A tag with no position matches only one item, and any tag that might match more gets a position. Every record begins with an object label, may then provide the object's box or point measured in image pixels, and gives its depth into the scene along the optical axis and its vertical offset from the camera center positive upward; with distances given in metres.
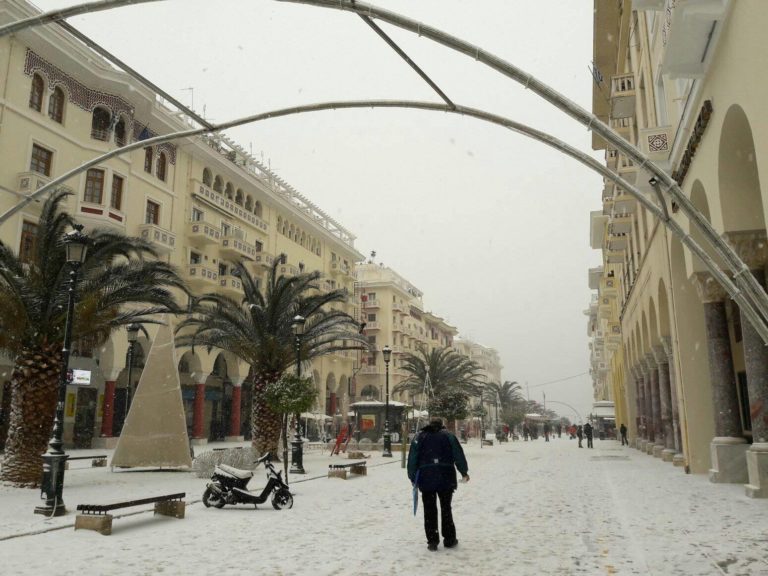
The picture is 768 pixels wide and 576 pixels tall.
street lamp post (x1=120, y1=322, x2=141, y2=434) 21.73 +3.01
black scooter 10.39 -1.14
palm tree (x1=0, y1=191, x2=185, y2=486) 13.43 +2.19
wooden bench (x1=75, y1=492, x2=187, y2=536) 8.02 -1.19
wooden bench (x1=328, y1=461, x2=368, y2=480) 16.36 -1.28
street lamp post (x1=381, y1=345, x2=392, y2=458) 26.91 -0.83
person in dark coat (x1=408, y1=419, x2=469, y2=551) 7.05 -0.58
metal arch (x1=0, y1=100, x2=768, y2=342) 5.88 +2.75
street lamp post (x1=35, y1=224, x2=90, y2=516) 9.66 -0.25
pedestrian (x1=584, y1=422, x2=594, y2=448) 35.59 -0.65
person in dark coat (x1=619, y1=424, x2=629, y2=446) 39.66 -0.95
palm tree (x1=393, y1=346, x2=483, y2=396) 44.34 +3.20
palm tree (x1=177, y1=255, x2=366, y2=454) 21.47 +3.01
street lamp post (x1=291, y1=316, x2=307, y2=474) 18.09 -0.70
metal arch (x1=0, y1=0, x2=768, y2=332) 5.23 +2.83
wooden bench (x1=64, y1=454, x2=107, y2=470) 19.95 -1.26
